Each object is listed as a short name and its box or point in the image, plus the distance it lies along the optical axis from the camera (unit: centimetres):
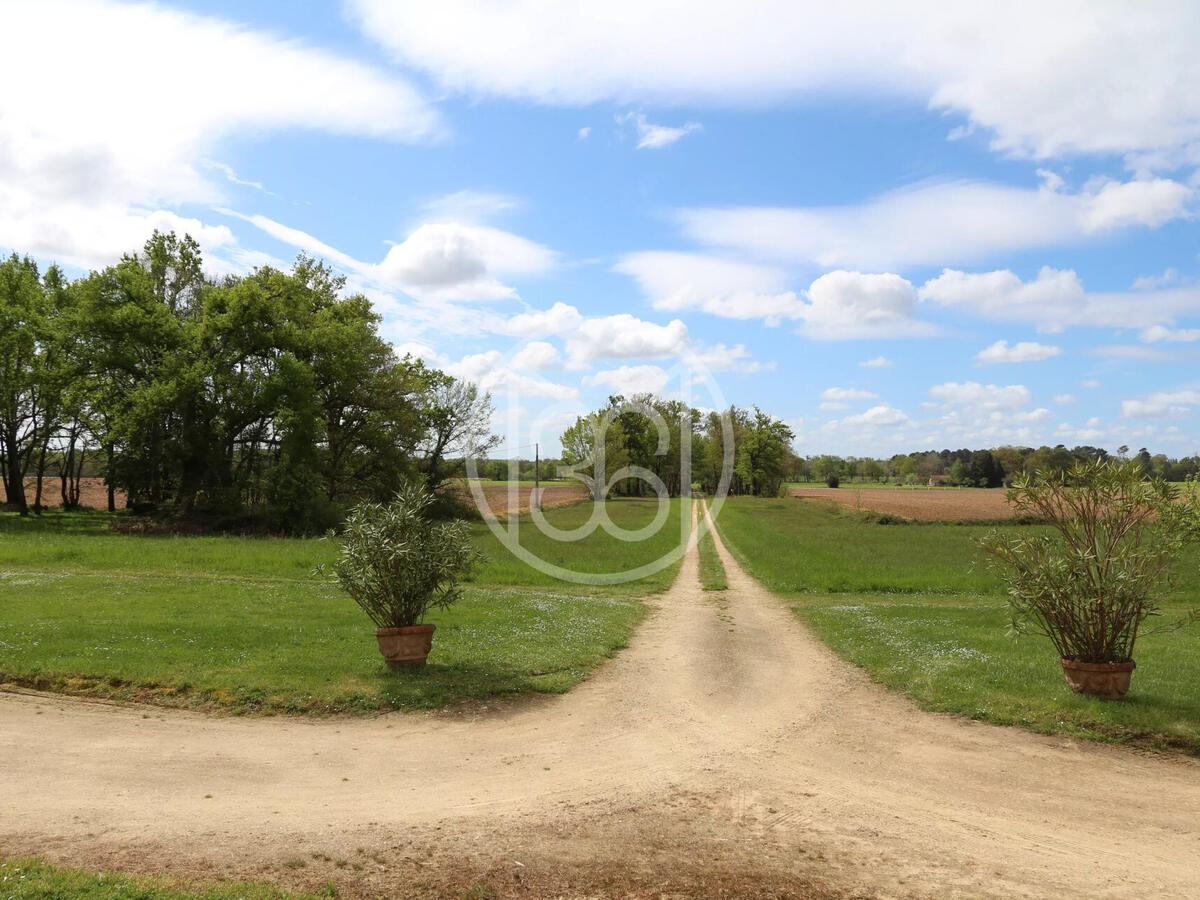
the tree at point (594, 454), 9231
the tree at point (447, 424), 6469
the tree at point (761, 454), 11500
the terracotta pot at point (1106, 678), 1127
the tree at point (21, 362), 4350
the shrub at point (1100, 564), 1128
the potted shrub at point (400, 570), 1258
